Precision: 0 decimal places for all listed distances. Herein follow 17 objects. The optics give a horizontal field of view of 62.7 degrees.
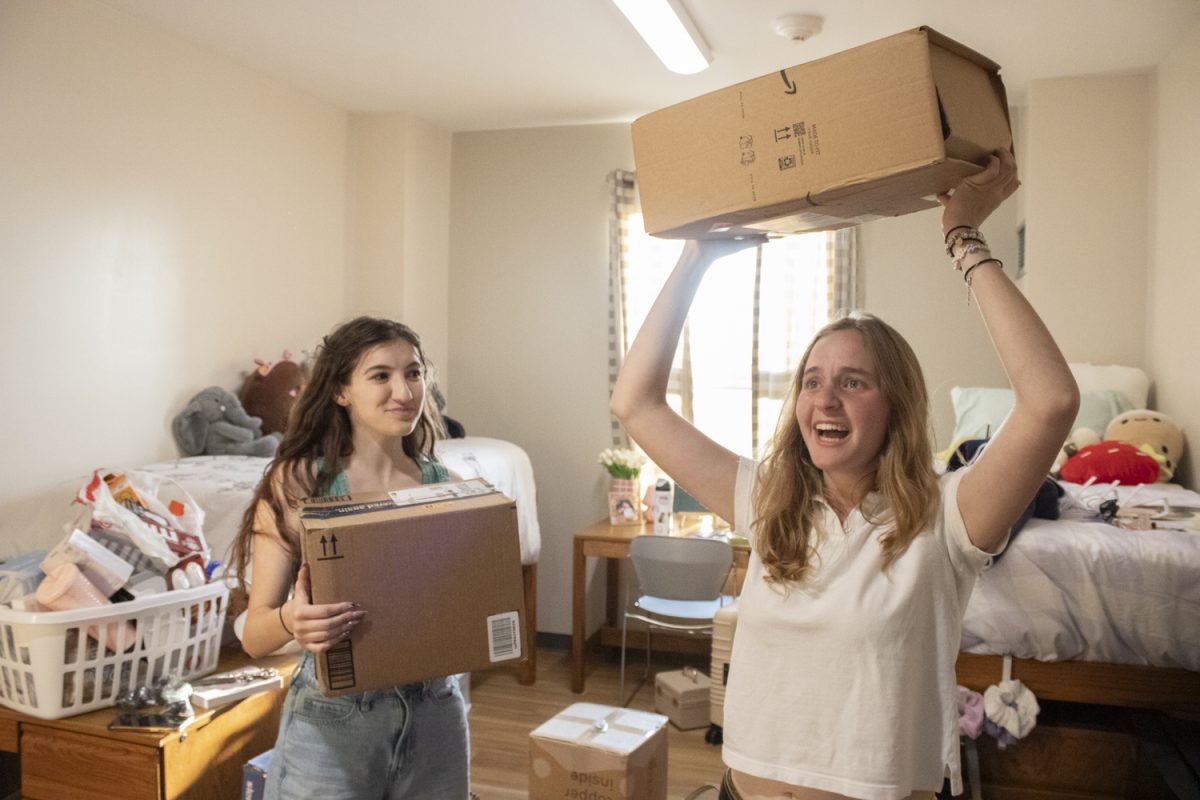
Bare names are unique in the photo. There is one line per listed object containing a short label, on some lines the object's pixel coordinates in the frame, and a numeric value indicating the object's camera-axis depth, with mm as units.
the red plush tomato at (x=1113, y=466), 3172
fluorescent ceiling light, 3076
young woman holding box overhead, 1128
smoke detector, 3201
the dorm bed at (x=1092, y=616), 2504
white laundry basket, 1944
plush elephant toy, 3510
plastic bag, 2113
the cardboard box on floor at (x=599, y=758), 2553
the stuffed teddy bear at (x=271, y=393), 3736
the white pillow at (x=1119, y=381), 3631
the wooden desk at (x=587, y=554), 3996
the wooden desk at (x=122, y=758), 1966
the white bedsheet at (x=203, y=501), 2766
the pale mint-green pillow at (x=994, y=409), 3545
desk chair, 3576
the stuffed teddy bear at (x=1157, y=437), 3270
